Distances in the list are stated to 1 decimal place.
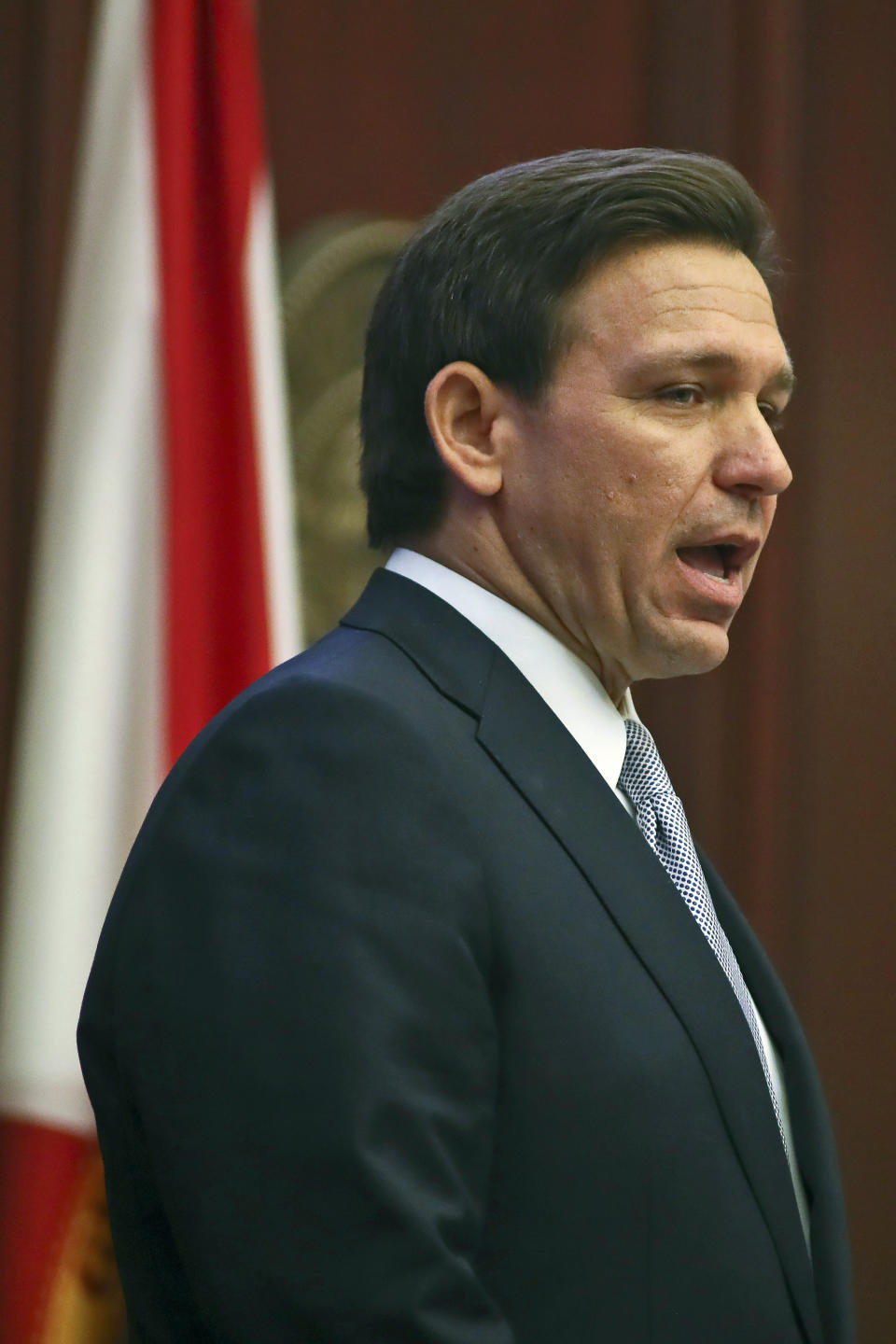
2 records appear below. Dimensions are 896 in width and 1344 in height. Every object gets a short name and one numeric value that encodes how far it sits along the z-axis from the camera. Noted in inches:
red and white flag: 260.5
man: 241.0
